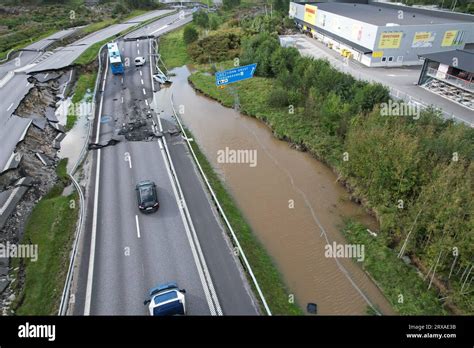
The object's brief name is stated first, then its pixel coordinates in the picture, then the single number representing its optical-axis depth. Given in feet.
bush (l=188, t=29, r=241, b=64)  192.65
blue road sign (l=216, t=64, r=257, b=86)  115.85
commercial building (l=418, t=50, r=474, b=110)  120.06
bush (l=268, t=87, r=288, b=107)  128.77
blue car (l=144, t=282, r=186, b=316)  48.85
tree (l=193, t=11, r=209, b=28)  247.07
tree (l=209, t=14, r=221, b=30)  245.92
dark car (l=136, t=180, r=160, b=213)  72.38
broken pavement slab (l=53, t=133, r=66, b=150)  107.76
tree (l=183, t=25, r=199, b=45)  209.30
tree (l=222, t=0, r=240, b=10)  332.39
